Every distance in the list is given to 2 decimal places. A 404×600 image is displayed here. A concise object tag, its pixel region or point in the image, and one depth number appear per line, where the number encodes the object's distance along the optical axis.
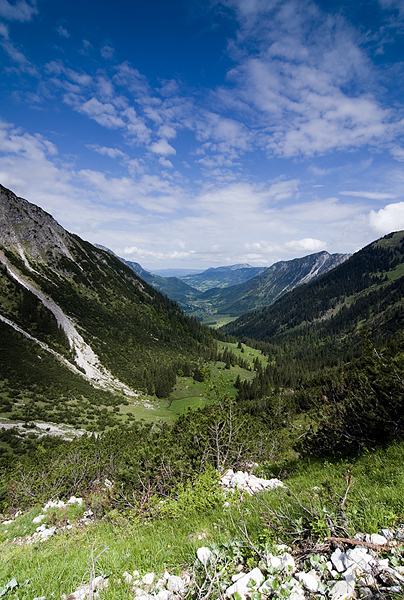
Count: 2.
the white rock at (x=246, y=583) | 3.12
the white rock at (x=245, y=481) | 8.80
